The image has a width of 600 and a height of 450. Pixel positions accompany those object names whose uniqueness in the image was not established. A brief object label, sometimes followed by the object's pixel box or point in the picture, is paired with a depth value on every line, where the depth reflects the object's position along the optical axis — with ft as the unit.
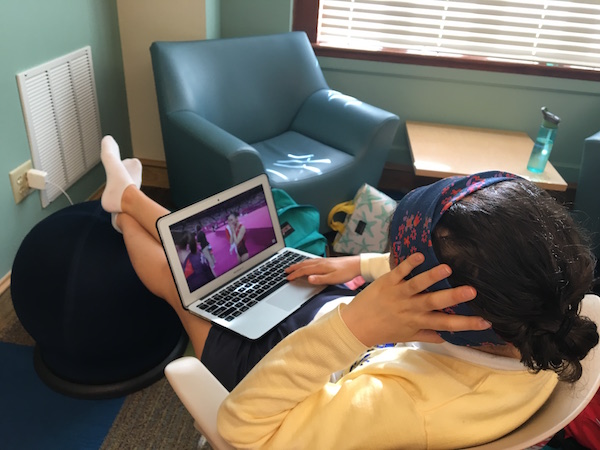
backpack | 6.06
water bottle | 7.35
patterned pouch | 7.32
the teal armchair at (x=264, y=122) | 6.72
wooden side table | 7.27
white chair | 2.12
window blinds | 9.02
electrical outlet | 6.12
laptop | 4.00
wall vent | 6.31
